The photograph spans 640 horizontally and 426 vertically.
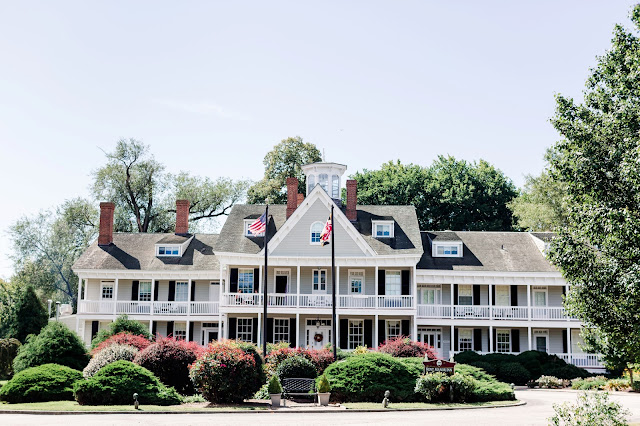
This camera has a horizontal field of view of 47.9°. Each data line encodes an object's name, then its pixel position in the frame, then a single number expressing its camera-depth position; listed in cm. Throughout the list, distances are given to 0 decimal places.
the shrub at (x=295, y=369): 2641
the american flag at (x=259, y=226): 3725
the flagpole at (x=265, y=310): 3110
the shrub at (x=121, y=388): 2295
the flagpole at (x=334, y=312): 2962
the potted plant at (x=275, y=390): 2336
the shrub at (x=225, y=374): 2354
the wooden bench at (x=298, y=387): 2572
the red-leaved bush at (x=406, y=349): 3319
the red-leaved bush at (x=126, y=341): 2930
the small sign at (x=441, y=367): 2578
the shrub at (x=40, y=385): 2356
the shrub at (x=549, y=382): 3488
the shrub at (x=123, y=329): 3378
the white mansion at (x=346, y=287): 4047
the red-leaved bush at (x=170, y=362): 2597
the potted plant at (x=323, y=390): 2386
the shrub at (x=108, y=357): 2584
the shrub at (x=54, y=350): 2783
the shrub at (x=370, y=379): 2506
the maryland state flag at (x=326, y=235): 3675
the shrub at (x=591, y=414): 1463
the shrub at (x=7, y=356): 3569
